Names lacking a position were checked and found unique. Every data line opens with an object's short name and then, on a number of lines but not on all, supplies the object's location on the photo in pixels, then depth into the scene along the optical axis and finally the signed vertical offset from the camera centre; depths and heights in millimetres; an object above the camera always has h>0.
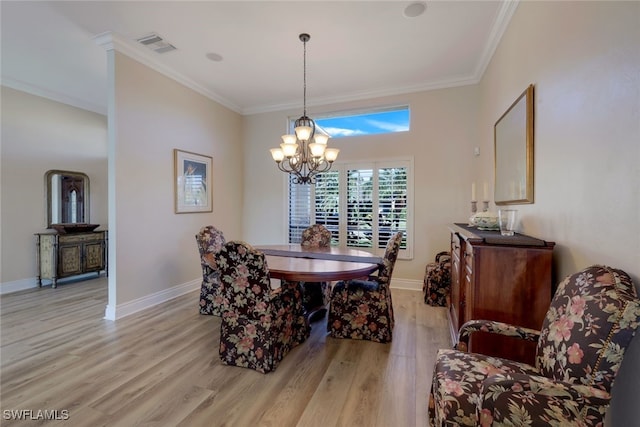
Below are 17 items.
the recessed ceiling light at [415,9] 2564 +1882
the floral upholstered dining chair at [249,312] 2092 -806
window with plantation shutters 4430 +132
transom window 4535 +1501
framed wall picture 4062 +445
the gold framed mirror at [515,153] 2131 +507
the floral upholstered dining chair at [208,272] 3266 -726
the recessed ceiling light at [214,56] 3488 +1934
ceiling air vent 3131 +1922
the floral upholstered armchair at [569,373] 998 -631
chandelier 2955 +656
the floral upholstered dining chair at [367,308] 2736 -949
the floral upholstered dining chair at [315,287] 3399 -937
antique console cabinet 4434 -713
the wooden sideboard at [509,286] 1723 -469
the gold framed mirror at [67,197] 4668 +236
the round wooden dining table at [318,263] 2338 -493
